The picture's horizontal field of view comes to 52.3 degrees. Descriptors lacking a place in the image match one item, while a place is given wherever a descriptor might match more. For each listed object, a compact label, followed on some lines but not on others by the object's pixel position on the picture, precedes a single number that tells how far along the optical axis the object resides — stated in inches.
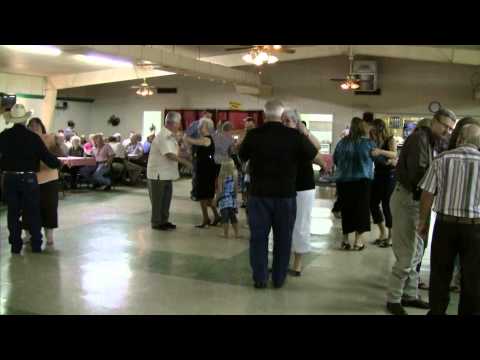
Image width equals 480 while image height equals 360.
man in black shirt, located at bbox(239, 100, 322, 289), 157.4
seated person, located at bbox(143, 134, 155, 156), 501.9
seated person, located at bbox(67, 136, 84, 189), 419.7
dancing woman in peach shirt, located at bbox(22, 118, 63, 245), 210.4
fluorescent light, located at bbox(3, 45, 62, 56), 403.5
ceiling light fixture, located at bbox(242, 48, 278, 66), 314.8
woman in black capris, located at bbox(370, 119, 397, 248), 233.3
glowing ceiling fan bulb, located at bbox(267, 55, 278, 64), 326.3
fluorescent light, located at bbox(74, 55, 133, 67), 478.4
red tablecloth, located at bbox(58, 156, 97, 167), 391.7
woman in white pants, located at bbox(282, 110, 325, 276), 174.2
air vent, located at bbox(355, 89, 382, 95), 585.7
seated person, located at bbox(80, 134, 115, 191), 418.9
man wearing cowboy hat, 194.2
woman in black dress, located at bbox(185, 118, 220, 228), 257.8
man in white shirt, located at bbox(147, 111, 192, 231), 255.0
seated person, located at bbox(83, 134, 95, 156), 451.2
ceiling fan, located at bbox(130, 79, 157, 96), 534.4
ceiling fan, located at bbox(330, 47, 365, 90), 500.3
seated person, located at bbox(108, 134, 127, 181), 446.9
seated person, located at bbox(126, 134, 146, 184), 461.1
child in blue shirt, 232.8
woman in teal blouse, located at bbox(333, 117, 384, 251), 212.5
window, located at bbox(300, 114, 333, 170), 633.0
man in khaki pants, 141.2
